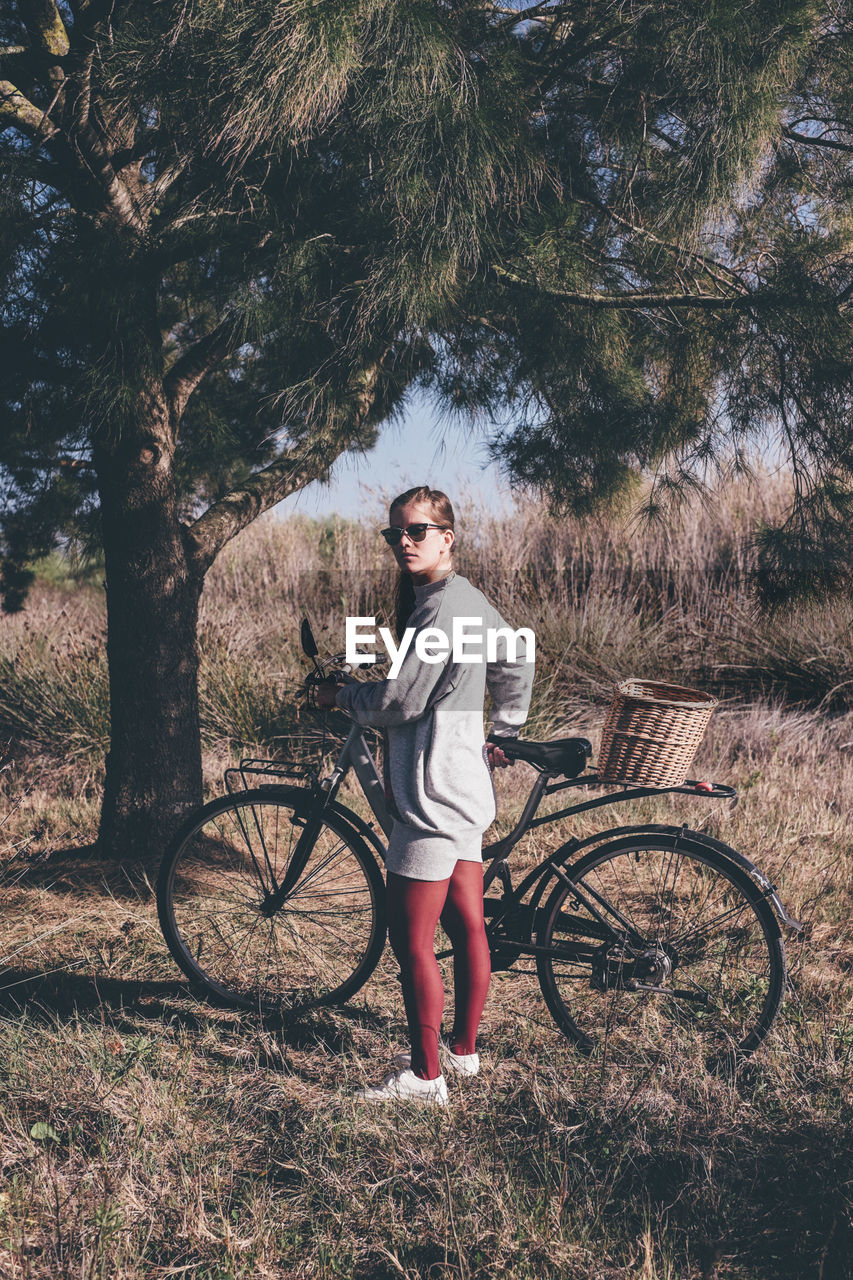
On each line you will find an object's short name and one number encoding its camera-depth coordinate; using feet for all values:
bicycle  9.46
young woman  8.27
